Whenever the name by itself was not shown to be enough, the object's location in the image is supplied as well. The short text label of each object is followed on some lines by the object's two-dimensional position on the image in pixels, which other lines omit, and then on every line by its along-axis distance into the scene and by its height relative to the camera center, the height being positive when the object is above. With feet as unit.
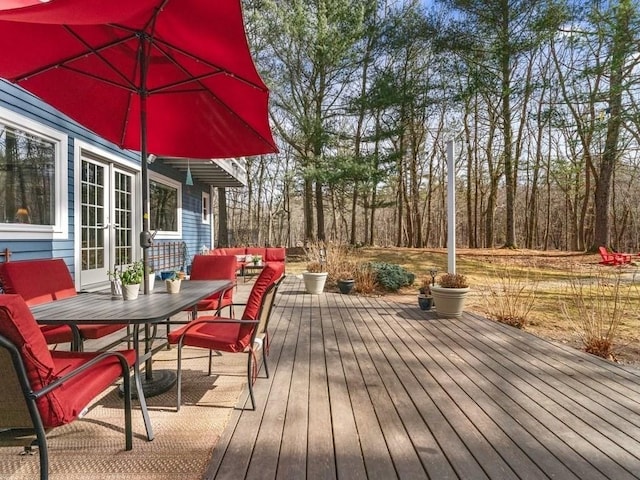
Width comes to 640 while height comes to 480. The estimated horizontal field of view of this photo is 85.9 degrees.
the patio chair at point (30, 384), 4.16 -1.87
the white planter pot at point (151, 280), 8.87 -1.11
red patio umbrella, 6.53 +4.00
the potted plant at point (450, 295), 14.98 -2.59
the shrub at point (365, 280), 21.62 -2.79
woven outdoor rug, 5.26 -3.57
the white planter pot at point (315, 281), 20.53 -2.67
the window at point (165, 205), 23.38 +2.37
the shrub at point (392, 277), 21.94 -2.63
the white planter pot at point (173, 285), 8.61 -1.20
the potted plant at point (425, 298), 16.44 -2.97
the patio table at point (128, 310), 6.00 -1.41
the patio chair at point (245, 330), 7.25 -2.13
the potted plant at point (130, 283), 7.86 -1.04
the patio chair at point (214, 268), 13.00 -1.17
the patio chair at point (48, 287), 8.23 -1.26
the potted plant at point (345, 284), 21.24 -2.99
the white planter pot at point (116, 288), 8.01 -1.18
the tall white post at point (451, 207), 17.07 +1.46
